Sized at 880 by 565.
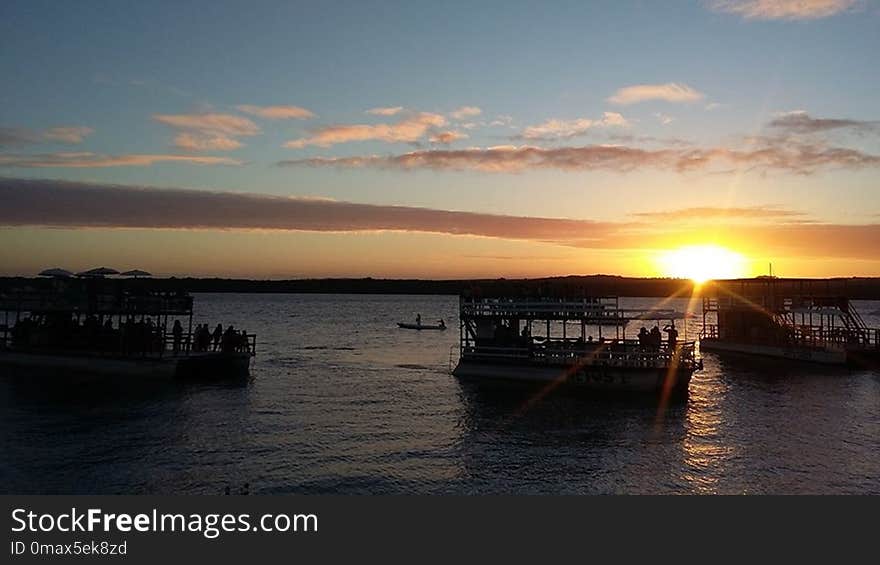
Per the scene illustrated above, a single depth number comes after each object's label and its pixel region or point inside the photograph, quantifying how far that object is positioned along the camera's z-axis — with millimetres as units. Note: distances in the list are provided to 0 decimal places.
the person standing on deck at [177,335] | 45100
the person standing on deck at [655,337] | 40200
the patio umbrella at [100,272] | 47031
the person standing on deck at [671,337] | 39416
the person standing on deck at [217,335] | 47625
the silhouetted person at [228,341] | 46406
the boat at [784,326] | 54625
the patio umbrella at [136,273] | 47188
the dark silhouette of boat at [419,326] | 110562
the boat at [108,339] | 43125
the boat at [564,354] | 38438
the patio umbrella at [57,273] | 49156
